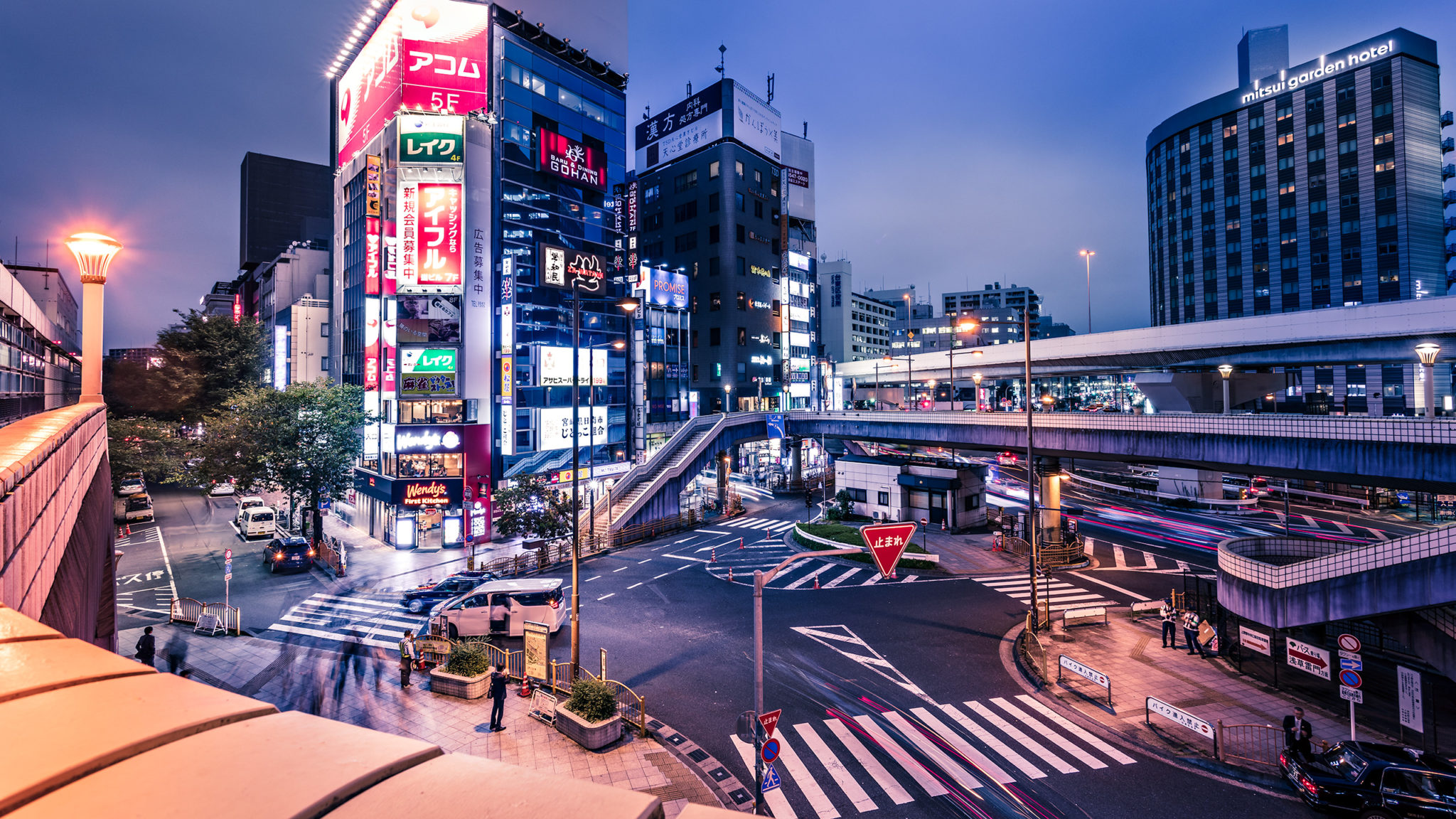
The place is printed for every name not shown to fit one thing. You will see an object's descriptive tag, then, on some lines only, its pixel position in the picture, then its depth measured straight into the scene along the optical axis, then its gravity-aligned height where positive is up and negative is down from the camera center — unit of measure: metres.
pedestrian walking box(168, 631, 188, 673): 18.74 -7.48
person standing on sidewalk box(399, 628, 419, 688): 17.31 -6.89
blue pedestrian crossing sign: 10.41 -6.30
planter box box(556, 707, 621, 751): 14.05 -7.32
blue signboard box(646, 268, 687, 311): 58.22 +12.52
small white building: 38.53 -5.09
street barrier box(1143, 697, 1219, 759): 14.45 -7.47
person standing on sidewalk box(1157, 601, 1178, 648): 20.34 -7.44
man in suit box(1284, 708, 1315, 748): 13.24 -6.98
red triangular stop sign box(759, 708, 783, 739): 10.89 -5.47
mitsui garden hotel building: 73.69 +29.99
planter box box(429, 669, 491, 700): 16.83 -7.39
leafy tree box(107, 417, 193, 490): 38.81 -1.74
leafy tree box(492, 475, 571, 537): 32.56 -5.04
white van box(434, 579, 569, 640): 21.58 -6.79
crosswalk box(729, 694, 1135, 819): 12.74 -7.89
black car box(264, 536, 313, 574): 30.02 -6.64
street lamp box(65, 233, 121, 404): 9.87 +2.39
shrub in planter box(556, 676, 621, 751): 14.11 -7.10
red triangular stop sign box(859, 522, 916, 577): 12.18 -2.60
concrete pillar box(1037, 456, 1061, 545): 32.94 -4.69
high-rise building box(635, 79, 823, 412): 73.19 +22.12
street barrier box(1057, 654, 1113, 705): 16.83 -7.40
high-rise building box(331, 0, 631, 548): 36.31 +10.34
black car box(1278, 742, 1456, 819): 11.41 -7.21
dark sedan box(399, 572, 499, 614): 25.03 -7.12
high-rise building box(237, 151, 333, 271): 87.66 +31.95
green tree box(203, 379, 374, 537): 32.25 -1.19
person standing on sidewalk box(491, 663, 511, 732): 14.90 -6.81
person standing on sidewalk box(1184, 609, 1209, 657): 20.03 -7.27
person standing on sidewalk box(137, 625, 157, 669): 17.80 -6.59
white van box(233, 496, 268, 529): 39.07 -5.34
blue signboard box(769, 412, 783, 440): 45.16 -0.82
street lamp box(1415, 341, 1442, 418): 17.92 +1.40
